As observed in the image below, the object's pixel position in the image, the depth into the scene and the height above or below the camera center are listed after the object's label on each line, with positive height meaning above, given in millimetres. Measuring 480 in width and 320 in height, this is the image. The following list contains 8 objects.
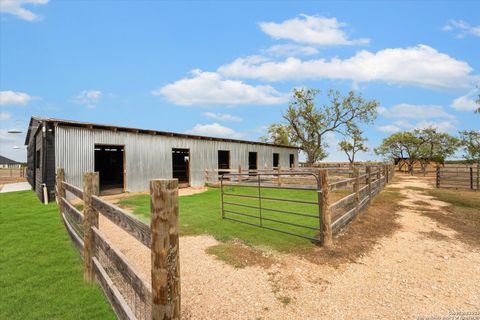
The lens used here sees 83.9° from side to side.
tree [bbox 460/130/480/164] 32981 +1715
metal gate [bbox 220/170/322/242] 6501 -1751
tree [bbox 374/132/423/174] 40528 +2086
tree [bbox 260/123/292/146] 47872 +4961
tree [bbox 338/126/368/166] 47053 +2406
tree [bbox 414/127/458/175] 39750 +1967
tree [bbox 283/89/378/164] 36688 +6091
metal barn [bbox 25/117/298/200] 12203 +665
